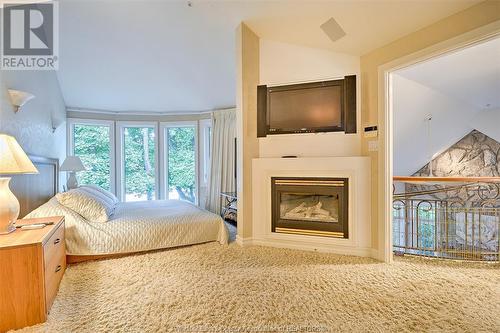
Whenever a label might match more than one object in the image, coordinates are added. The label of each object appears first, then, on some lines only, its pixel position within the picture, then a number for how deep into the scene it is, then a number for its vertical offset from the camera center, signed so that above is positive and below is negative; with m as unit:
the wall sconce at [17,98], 2.22 +0.63
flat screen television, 2.70 +0.66
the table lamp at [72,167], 3.83 +0.00
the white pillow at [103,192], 3.15 -0.33
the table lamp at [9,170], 1.64 -0.02
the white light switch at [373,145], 2.59 +0.21
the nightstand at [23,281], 1.44 -0.67
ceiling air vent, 2.52 +1.41
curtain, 4.75 +0.16
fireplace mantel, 2.64 -0.38
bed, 2.37 -0.65
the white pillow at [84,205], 2.46 -0.38
